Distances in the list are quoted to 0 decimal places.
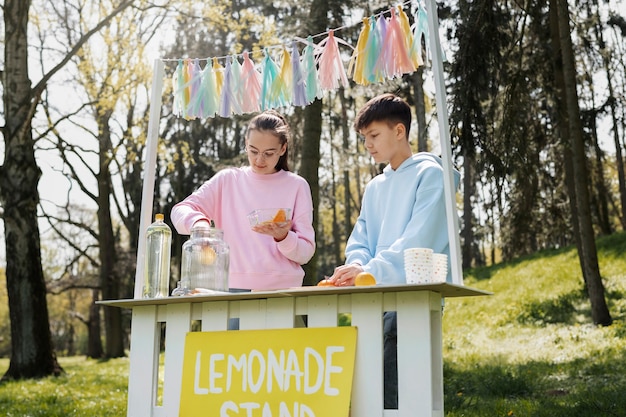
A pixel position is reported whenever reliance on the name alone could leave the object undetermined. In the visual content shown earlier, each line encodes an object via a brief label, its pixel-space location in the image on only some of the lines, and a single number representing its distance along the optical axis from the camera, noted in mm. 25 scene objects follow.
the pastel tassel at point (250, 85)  3623
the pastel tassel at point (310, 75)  3410
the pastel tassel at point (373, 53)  3154
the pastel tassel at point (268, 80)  3527
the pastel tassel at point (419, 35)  3000
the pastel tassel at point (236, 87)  3621
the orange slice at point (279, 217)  3020
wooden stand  2484
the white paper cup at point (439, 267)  2609
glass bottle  3139
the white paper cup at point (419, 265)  2535
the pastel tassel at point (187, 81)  3693
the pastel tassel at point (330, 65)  3395
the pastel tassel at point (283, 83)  3482
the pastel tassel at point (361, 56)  3193
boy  2777
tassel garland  3105
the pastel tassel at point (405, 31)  3090
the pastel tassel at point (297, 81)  3428
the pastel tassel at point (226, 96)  3625
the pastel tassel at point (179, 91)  3707
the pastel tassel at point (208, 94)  3650
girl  3312
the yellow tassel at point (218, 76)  3668
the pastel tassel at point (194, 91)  3658
